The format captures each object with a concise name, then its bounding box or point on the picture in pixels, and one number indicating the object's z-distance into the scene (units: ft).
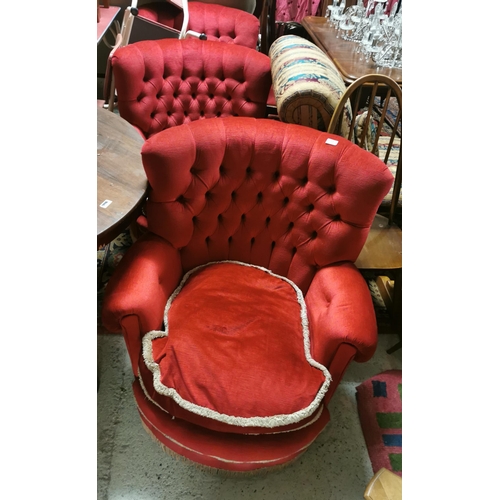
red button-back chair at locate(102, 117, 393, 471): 3.68
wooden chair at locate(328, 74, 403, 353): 5.11
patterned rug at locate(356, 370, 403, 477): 4.69
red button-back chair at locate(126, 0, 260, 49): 8.57
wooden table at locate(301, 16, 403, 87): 7.43
